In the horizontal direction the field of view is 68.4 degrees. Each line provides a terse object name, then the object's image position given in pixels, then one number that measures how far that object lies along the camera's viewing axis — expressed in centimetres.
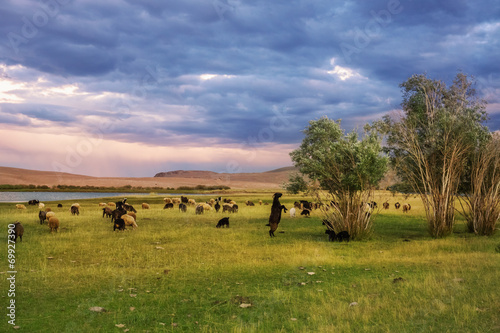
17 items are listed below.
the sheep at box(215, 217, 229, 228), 2936
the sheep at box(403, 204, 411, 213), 4753
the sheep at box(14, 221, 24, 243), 2119
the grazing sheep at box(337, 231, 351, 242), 2342
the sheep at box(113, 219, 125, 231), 2642
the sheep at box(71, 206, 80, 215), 3825
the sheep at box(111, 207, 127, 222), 2996
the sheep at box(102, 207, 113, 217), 3511
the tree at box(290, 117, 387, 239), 2345
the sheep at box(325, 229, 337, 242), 2375
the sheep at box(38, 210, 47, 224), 2949
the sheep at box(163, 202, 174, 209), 4841
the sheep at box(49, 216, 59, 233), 2491
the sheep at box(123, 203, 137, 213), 3703
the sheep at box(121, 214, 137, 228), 2808
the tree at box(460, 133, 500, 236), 2647
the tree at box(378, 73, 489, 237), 2581
